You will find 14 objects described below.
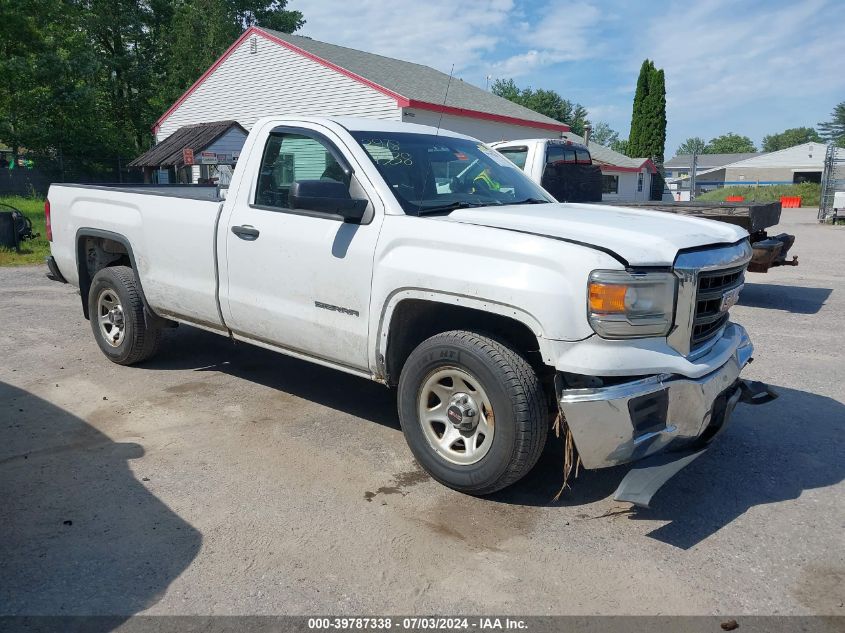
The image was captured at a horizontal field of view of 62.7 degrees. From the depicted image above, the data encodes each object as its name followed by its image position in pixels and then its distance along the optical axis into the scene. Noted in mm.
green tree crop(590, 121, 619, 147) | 135625
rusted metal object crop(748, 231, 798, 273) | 8539
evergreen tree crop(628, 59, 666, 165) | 47625
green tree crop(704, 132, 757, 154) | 160250
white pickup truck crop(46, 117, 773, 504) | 3244
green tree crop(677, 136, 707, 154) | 165800
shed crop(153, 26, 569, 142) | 21578
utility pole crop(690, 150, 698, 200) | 25670
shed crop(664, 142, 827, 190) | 80562
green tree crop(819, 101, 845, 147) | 141250
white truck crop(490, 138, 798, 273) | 8273
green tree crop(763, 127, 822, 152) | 157500
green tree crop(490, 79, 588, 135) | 73375
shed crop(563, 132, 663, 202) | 40469
